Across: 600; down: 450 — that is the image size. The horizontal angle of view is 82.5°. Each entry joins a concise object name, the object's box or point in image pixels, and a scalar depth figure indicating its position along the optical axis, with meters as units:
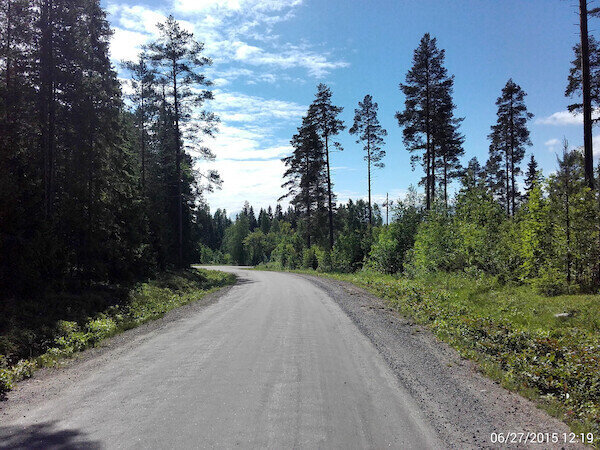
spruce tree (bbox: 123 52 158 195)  25.08
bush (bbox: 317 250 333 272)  33.55
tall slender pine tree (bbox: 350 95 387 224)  35.72
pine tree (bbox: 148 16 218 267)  23.75
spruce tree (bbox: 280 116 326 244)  36.09
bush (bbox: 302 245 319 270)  38.56
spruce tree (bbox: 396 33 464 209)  23.94
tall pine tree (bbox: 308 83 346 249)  34.53
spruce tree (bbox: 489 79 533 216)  31.28
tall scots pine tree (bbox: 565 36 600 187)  11.73
